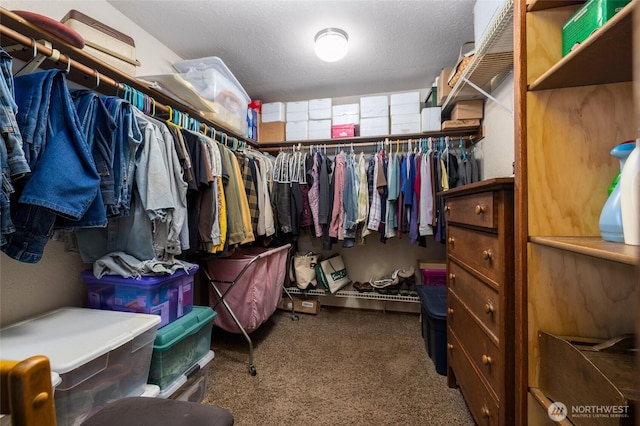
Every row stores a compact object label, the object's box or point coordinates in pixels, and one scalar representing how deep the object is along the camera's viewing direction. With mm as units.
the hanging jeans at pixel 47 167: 813
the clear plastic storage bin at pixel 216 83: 1831
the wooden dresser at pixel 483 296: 832
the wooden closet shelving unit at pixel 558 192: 734
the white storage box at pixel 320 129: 2461
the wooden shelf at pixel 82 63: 897
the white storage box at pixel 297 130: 2496
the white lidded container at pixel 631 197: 538
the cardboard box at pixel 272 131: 2527
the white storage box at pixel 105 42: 1136
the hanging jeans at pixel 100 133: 1024
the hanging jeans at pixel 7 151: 722
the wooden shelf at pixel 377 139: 2184
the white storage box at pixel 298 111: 2496
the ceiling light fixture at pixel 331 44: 1707
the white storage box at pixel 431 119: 2209
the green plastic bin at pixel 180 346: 1108
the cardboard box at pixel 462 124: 2082
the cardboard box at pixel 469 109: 2059
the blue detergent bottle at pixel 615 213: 594
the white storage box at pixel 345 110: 2432
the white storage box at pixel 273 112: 2521
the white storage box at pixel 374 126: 2340
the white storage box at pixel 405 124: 2273
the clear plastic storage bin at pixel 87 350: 792
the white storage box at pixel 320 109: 2463
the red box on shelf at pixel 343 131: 2396
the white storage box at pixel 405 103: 2264
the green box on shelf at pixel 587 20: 611
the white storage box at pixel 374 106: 2348
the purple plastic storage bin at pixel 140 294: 1146
